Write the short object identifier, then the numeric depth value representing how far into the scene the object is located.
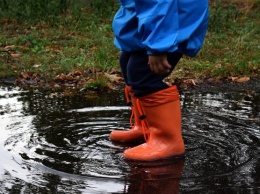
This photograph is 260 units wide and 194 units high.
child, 3.96
